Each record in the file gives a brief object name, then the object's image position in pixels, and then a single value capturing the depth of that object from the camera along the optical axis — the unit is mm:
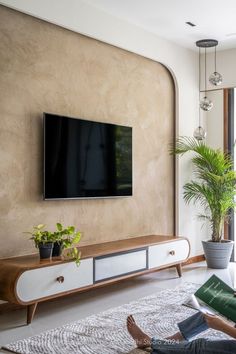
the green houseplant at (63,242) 4059
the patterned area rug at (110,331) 3132
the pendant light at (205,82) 5188
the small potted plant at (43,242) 3961
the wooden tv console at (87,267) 3625
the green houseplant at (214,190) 5953
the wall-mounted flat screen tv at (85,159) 4391
